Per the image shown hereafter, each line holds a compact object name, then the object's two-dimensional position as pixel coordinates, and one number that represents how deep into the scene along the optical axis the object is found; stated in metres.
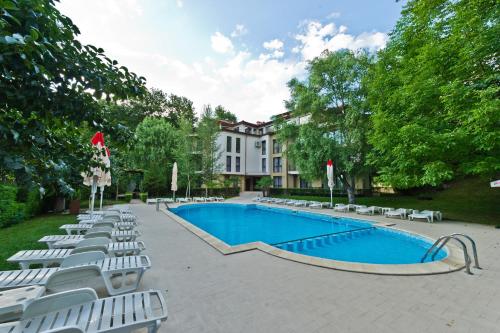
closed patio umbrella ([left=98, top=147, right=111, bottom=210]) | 7.51
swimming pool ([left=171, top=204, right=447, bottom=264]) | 6.71
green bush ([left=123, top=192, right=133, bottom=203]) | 19.38
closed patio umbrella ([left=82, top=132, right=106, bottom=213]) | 5.20
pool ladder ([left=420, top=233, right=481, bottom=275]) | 4.27
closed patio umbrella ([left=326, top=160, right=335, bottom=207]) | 14.26
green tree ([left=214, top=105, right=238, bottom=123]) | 46.16
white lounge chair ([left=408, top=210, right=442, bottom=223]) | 10.26
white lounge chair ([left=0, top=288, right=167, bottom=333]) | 1.91
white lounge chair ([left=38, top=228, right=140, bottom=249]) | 4.53
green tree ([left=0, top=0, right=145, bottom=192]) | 1.34
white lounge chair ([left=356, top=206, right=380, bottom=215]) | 12.78
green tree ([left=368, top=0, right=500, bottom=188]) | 8.30
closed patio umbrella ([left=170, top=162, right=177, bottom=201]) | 15.78
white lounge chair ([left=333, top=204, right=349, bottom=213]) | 13.97
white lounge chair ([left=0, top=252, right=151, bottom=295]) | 2.62
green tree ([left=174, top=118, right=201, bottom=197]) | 22.05
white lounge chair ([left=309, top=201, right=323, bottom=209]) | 15.97
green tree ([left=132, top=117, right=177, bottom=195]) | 22.31
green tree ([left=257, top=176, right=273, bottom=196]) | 27.09
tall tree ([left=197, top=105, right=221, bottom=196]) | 23.73
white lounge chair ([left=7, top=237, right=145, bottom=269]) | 3.58
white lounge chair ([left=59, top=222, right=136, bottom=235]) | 6.05
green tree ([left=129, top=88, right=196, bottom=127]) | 32.06
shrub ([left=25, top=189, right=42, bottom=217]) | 9.63
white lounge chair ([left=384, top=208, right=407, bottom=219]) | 11.33
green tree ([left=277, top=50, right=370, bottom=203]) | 15.17
